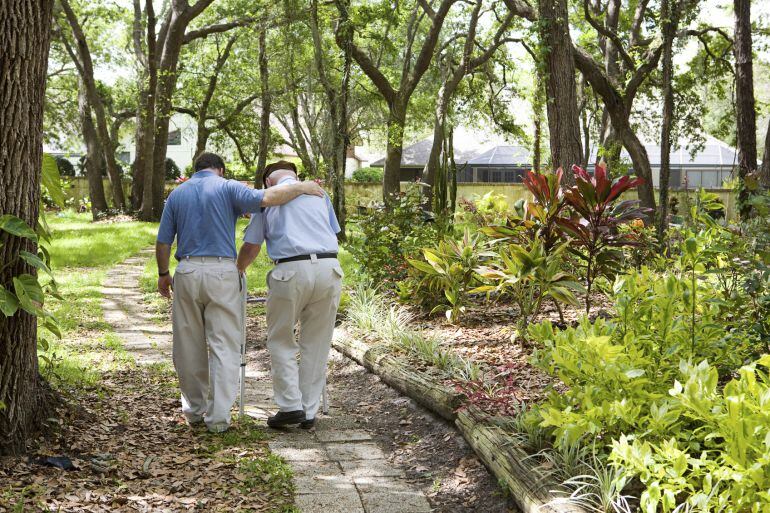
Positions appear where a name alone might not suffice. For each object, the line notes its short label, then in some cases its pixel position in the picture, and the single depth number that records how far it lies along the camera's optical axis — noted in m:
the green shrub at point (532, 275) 6.80
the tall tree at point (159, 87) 24.55
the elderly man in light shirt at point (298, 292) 5.54
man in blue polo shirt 5.41
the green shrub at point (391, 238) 9.97
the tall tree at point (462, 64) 22.67
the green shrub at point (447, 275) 8.25
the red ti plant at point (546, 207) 7.35
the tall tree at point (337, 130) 16.36
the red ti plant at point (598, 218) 7.02
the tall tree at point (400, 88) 21.95
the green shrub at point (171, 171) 42.10
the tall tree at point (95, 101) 26.07
